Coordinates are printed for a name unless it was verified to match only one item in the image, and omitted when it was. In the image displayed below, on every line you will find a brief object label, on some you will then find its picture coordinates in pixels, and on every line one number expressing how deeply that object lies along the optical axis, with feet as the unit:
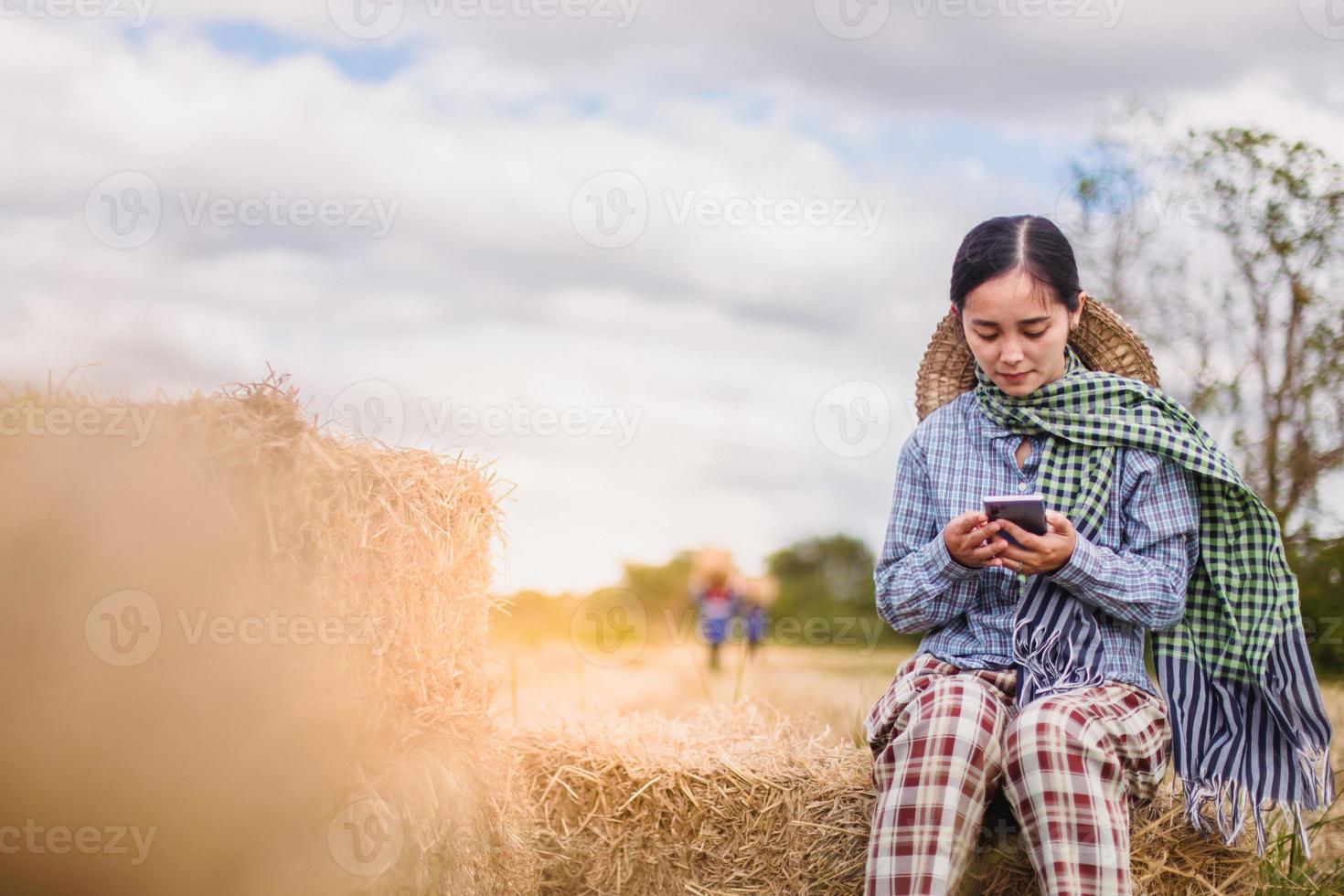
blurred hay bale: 7.16
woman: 8.40
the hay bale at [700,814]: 9.80
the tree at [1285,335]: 17.26
